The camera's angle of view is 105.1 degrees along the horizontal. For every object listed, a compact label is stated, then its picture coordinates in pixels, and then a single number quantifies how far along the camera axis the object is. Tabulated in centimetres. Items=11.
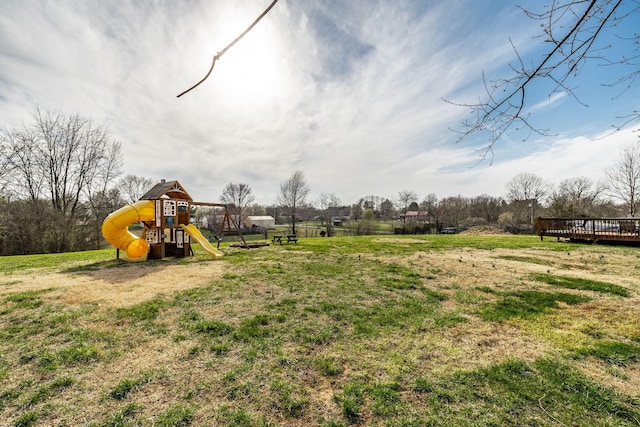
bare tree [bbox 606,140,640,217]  2478
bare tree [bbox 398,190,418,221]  5546
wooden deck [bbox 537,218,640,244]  1459
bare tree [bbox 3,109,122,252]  1756
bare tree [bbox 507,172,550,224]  4216
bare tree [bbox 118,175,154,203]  3344
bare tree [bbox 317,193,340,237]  4730
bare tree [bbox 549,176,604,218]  3142
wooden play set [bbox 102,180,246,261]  1052
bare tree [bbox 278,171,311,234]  3758
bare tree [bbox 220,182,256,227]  4847
